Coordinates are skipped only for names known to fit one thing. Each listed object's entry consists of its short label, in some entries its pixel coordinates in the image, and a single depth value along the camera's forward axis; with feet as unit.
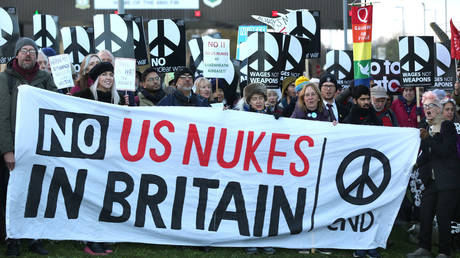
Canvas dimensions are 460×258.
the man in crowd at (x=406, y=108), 35.29
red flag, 41.09
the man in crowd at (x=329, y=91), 29.86
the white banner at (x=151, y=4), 98.94
